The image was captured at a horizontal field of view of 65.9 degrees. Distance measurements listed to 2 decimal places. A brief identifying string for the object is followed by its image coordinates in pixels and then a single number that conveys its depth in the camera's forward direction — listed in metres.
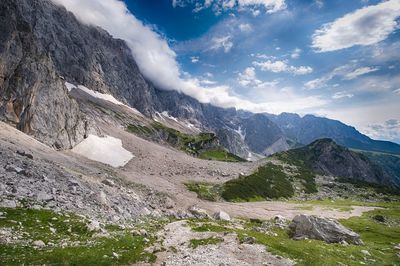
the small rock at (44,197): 35.45
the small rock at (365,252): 37.23
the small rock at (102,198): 44.62
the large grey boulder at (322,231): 47.62
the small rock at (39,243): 23.81
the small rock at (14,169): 39.86
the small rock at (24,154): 54.89
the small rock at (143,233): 33.99
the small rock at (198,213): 66.84
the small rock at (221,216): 68.21
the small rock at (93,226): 31.02
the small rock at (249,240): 34.66
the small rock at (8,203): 30.14
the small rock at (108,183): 64.74
